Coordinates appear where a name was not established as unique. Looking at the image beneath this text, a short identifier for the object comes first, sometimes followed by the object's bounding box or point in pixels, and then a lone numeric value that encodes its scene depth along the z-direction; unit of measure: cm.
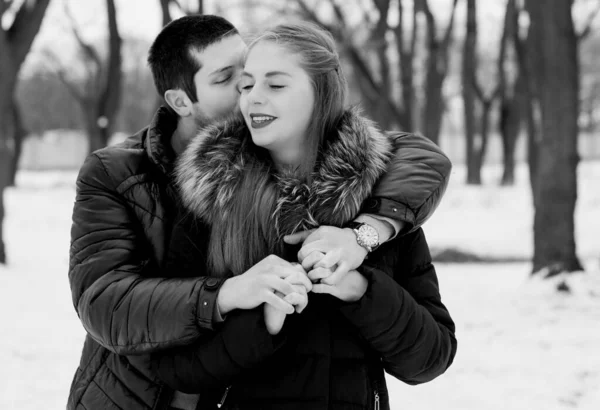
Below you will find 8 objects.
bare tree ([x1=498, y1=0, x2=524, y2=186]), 2200
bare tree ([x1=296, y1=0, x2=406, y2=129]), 1706
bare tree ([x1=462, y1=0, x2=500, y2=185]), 1594
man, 177
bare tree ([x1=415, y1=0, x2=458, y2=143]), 1556
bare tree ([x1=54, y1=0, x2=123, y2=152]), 1455
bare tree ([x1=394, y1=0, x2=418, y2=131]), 1602
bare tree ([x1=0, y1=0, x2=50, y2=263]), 844
